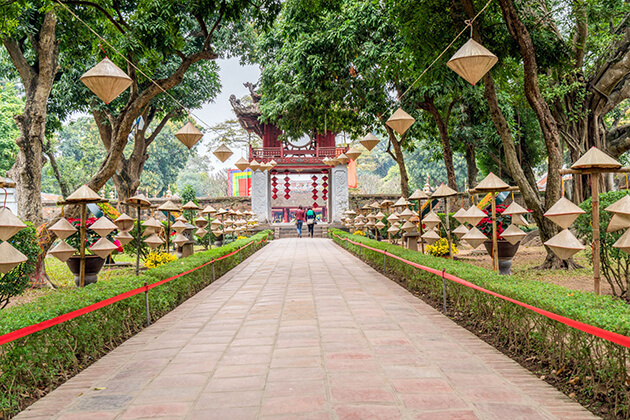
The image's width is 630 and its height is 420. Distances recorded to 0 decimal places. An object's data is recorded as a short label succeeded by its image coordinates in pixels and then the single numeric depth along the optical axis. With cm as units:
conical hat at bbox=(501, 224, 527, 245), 616
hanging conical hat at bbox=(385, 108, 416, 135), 791
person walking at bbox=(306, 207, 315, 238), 2177
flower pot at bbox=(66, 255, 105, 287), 620
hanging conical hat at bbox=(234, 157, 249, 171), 1478
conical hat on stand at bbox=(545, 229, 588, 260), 427
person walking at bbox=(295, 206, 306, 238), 2223
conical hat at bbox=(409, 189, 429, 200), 858
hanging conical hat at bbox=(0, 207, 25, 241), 453
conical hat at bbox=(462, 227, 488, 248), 617
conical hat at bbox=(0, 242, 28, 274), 439
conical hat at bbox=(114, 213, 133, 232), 811
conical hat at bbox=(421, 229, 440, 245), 779
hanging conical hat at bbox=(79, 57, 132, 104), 501
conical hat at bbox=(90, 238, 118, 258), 562
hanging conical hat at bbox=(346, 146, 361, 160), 1152
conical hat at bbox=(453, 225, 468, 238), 705
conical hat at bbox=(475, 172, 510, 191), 607
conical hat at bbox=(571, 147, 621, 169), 431
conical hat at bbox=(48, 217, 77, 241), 571
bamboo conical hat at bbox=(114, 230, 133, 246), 771
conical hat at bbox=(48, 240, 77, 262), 572
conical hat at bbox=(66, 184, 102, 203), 536
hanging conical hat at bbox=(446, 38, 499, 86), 519
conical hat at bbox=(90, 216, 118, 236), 595
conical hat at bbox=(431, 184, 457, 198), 789
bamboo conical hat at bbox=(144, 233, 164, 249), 813
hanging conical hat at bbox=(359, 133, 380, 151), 954
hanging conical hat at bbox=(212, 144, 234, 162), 1077
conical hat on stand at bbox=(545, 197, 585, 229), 442
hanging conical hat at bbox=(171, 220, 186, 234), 1002
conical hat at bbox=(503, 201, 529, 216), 625
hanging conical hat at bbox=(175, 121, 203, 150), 789
